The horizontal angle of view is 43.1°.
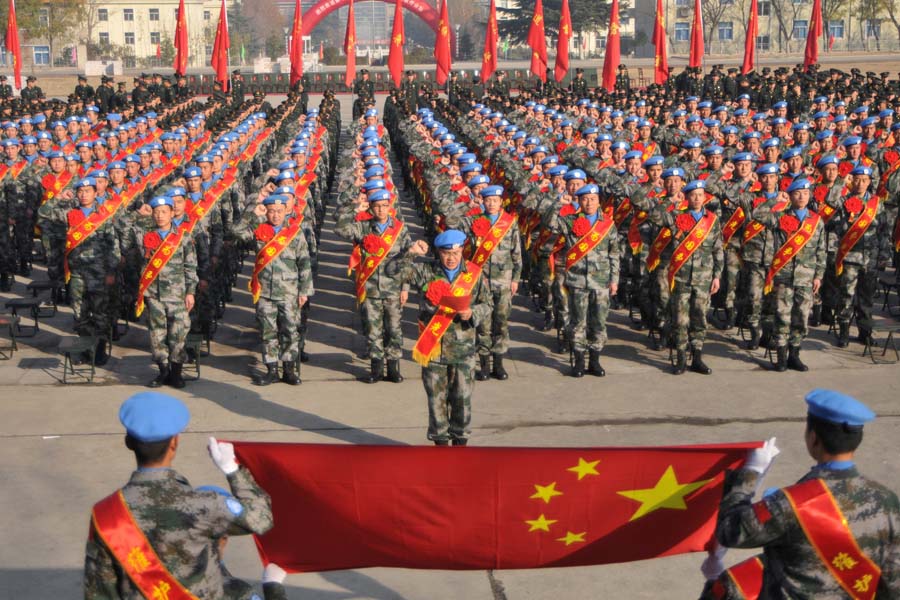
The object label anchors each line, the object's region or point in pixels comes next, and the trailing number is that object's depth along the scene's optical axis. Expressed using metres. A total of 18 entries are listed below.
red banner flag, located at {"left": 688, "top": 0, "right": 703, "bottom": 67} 28.94
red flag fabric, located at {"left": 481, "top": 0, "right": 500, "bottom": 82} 29.95
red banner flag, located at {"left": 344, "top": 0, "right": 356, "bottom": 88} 28.55
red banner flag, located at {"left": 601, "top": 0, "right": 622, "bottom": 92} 24.94
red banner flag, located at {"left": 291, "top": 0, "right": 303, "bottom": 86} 29.70
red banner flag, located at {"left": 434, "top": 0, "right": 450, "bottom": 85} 27.88
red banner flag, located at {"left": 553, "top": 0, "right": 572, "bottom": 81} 27.17
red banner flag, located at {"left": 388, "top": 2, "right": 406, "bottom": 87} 27.95
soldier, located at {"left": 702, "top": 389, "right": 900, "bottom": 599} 3.96
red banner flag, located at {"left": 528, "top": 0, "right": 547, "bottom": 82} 28.22
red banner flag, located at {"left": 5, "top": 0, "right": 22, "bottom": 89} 30.59
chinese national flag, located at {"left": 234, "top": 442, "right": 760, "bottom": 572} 5.24
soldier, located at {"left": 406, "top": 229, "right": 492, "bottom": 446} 8.30
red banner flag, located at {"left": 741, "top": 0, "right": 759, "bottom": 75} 30.12
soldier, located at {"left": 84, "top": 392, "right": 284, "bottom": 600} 4.09
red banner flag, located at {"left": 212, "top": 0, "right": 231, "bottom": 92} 30.92
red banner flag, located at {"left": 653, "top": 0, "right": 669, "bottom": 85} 26.95
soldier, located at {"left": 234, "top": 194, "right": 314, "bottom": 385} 10.63
